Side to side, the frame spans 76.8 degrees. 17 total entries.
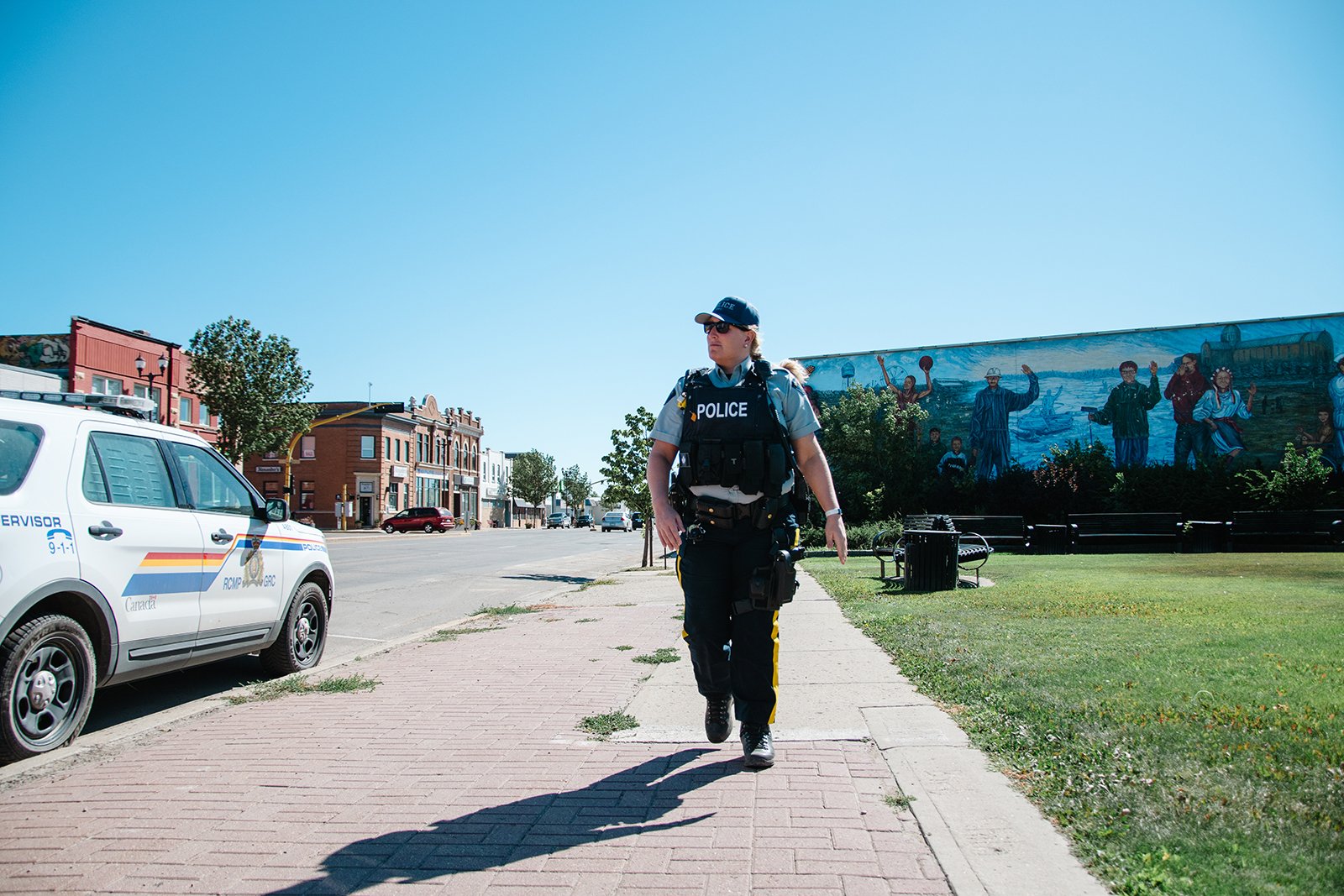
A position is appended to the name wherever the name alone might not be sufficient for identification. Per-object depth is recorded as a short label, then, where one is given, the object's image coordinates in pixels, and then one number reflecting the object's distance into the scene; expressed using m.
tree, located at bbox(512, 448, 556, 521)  99.69
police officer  3.79
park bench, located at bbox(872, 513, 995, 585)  12.11
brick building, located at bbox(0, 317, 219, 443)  37.69
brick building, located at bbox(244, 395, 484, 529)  59.19
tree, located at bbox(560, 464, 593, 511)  111.81
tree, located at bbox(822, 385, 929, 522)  27.92
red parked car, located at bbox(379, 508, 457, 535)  53.66
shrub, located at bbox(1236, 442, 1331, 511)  24.11
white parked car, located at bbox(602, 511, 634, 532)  65.69
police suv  4.10
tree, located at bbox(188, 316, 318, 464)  36.34
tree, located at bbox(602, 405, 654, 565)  20.53
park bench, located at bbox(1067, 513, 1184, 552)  20.33
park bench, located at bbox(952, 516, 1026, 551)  21.06
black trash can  10.68
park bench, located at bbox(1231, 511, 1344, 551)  19.30
